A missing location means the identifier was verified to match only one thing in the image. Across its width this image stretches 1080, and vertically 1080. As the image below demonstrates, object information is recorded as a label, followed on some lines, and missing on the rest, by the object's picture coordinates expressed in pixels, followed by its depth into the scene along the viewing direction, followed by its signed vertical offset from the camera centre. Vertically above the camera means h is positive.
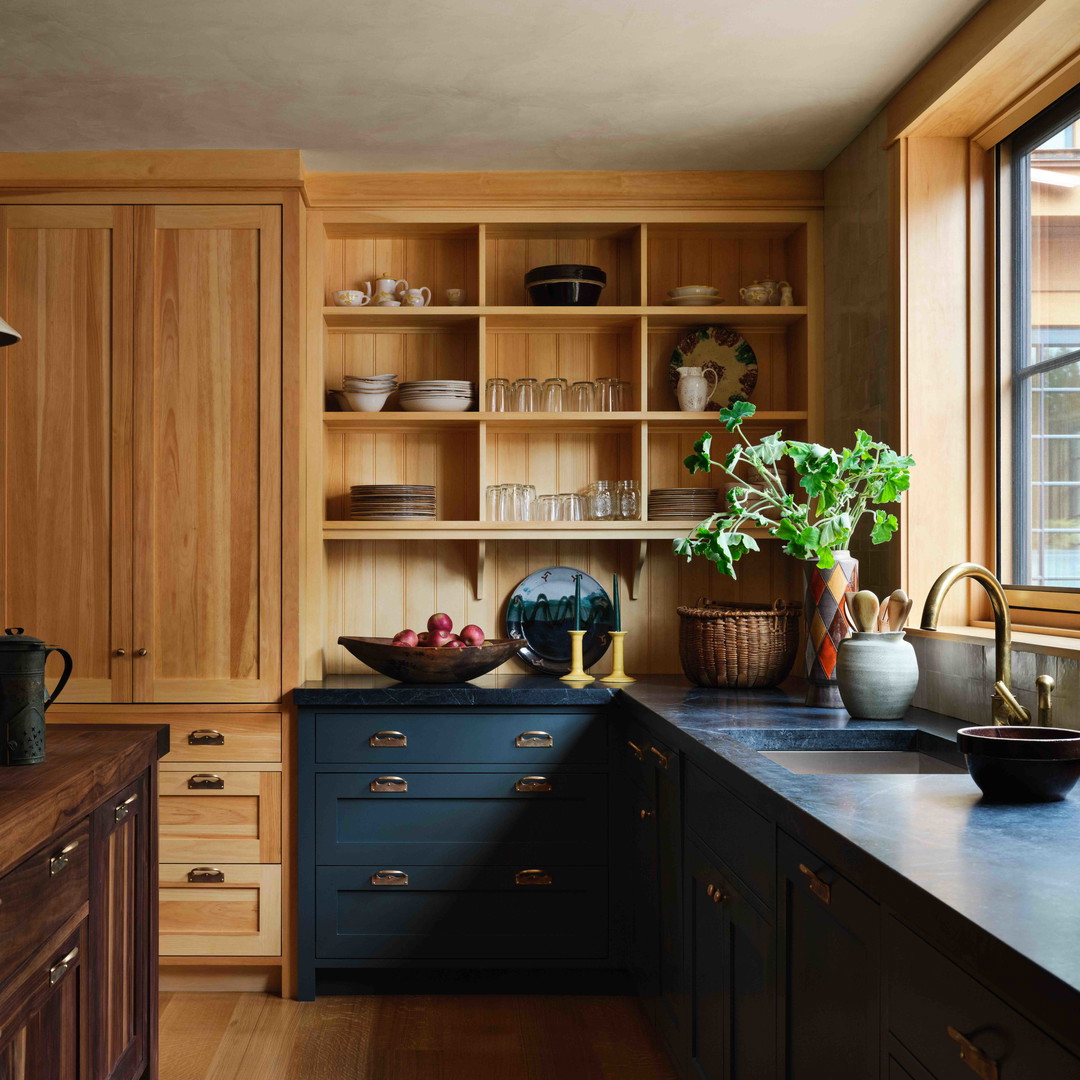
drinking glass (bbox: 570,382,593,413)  3.43 +0.52
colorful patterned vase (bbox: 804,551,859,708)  2.73 -0.18
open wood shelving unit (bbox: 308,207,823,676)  3.57 +0.69
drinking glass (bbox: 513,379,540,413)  3.43 +0.53
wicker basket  3.15 -0.28
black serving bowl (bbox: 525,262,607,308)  3.39 +0.89
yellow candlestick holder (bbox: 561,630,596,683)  3.31 -0.35
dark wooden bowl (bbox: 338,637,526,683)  3.16 -0.32
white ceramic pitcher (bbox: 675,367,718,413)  3.46 +0.55
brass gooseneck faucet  1.87 -0.18
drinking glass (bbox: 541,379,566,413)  3.43 +0.53
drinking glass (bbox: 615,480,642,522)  3.38 +0.18
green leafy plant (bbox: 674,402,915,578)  2.50 +0.15
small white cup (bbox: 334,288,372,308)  3.45 +0.85
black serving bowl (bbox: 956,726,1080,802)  1.52 -0.31
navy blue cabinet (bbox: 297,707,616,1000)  3.11 -0.88
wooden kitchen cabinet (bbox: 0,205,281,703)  3.20 +0.33
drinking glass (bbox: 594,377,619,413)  3.43 +0.53
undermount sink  2.29 -0.46
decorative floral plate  3.61 +0.68
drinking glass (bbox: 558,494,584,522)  3.42 +0.15
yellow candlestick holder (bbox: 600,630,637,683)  3.33 -0.34
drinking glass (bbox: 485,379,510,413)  3.41 +0.52
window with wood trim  2.41 +0.46
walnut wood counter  1.57 -0.62
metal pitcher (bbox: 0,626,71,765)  1.84 -0.25
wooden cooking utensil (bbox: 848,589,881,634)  2.46 -0.13
